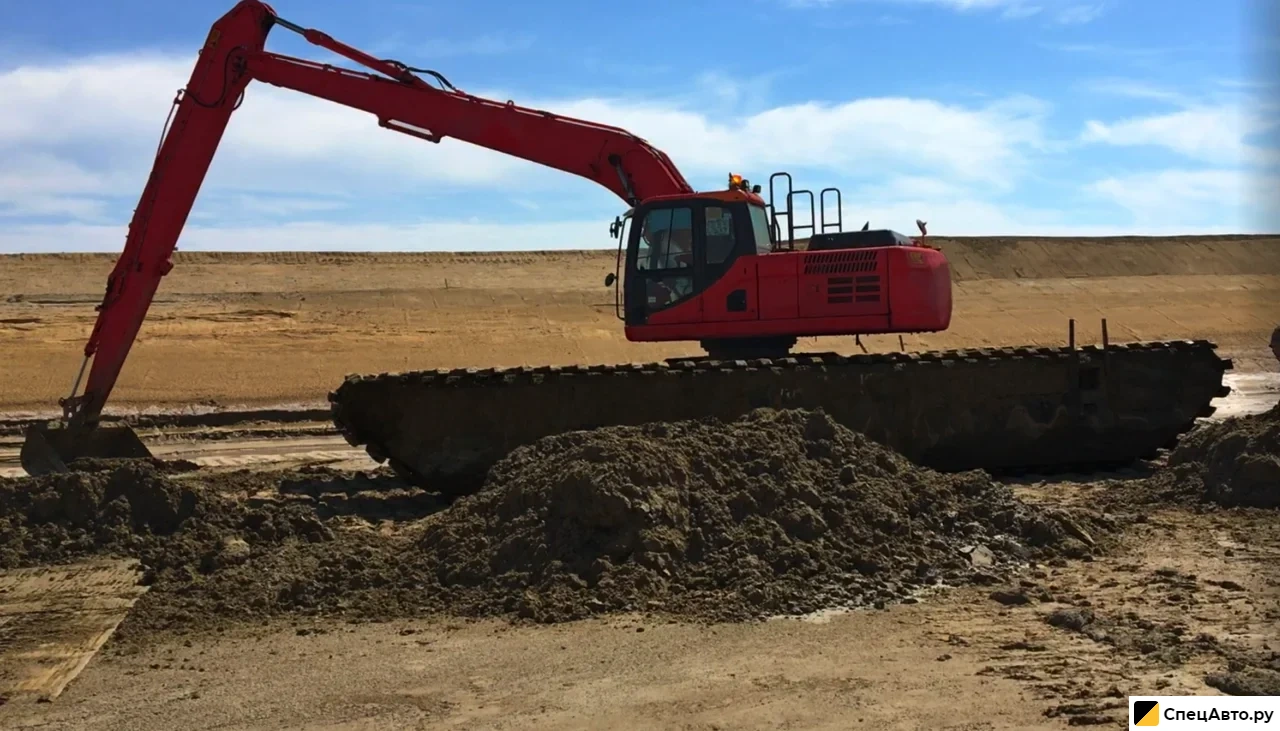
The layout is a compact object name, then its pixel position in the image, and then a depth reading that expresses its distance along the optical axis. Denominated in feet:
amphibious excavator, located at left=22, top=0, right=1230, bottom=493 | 36.17
